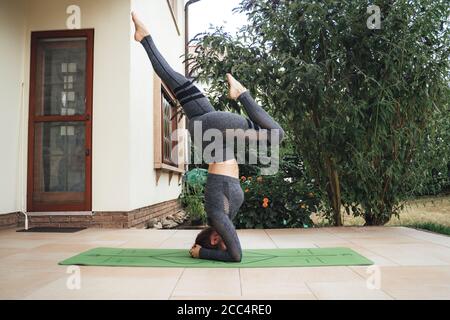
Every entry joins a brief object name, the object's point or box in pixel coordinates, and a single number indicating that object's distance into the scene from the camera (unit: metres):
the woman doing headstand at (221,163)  2.48
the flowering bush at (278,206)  4.51
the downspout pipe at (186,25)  9.37
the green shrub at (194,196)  5.61
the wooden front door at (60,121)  4.47
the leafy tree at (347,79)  3.79
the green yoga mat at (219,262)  2.46
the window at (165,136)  5.76
